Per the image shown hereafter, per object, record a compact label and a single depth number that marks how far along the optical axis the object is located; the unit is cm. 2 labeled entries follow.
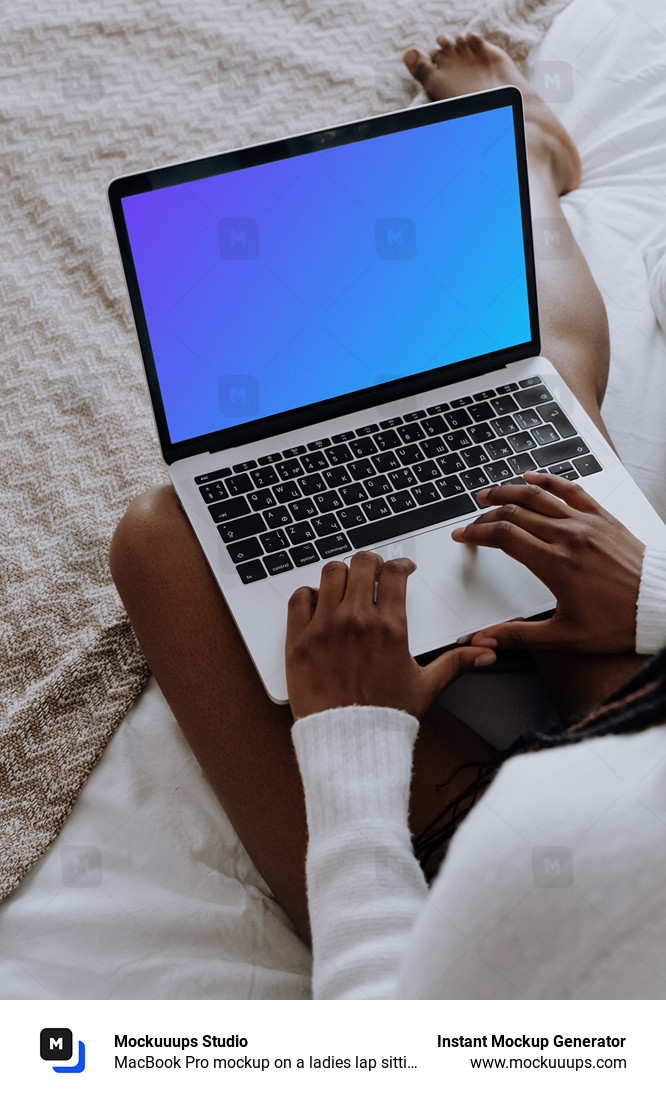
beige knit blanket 79
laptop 69
